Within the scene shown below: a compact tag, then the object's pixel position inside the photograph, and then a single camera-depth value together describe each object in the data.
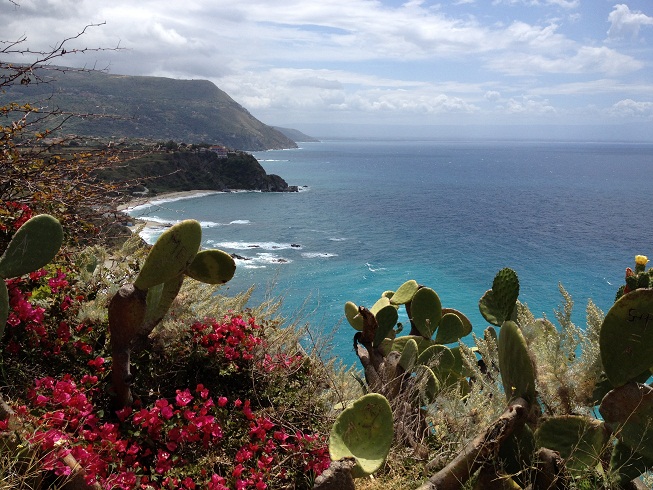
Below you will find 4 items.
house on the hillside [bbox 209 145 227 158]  77.19
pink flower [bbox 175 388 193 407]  2.96
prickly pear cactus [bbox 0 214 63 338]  2.84
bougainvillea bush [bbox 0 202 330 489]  2.61
